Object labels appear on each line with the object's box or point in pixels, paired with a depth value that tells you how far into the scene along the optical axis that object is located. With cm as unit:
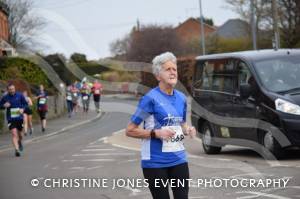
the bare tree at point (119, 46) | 8882
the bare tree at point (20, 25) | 7300
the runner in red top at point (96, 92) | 3672
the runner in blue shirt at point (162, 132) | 649
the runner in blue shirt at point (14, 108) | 1725
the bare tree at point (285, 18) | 5853
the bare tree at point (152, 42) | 6912
